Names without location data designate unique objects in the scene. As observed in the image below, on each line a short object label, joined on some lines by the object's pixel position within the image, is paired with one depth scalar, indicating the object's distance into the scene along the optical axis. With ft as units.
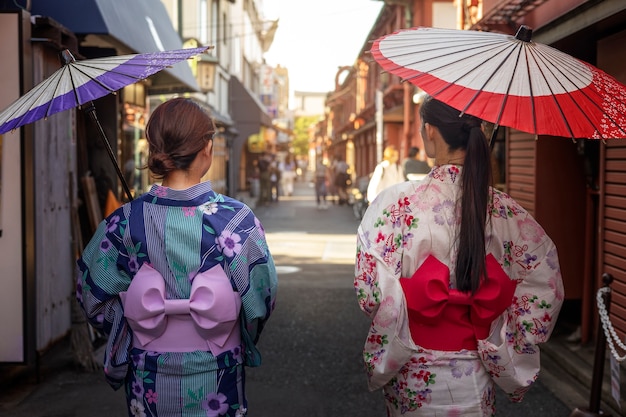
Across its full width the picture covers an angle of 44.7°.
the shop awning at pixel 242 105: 94.53
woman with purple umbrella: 9.04
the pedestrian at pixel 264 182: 95.86
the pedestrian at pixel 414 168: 39.06
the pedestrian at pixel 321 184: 91.81
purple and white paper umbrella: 10.03
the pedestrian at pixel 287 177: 136.05
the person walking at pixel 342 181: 99.74
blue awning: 23.90
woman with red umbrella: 9.47
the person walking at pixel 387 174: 38.29
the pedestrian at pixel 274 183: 99.36
